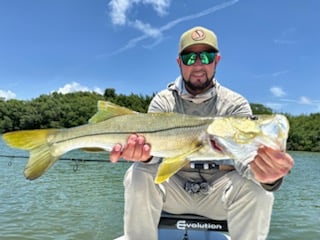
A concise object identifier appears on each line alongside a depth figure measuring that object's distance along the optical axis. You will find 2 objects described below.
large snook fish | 1.40
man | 1.59
